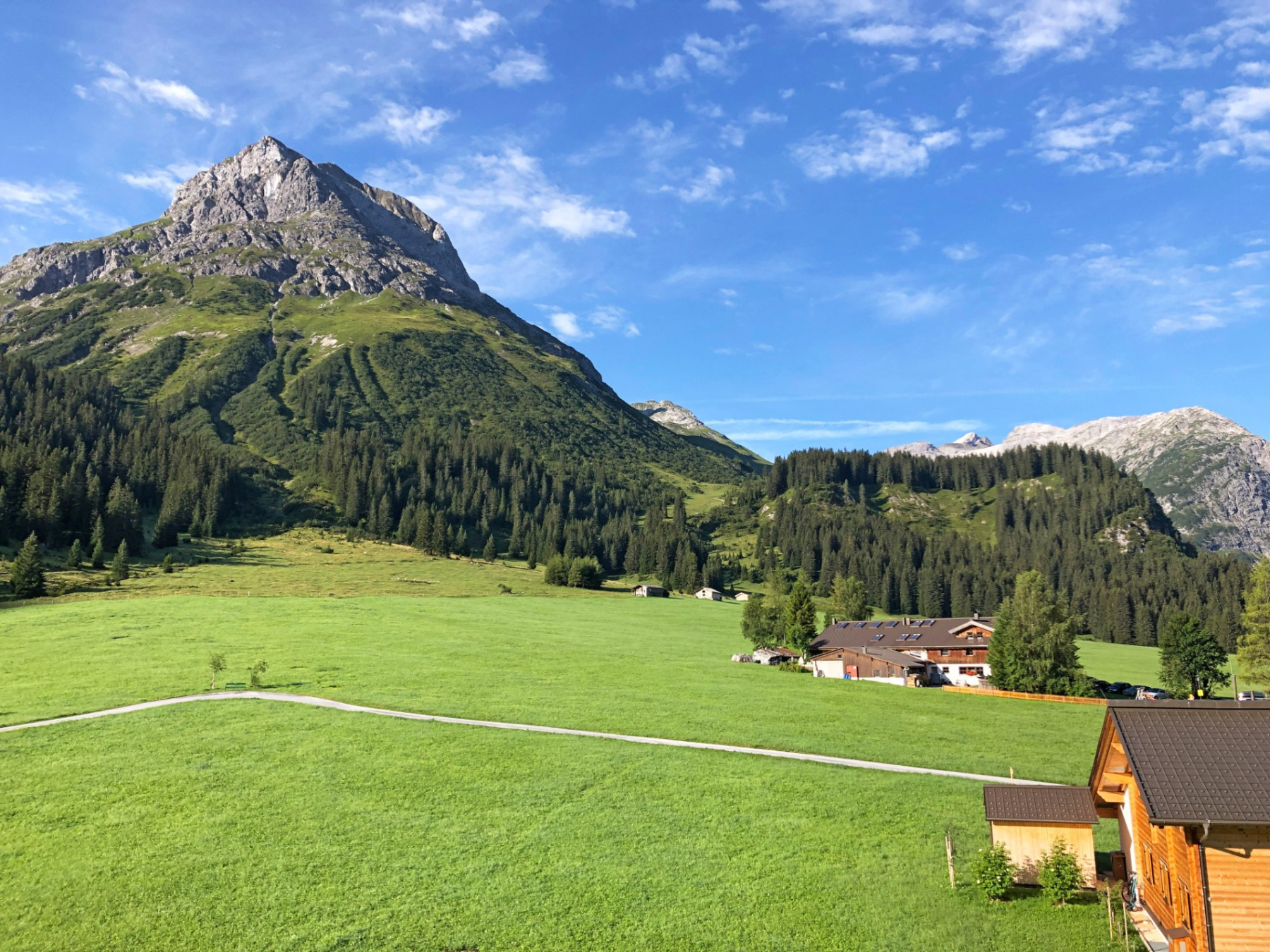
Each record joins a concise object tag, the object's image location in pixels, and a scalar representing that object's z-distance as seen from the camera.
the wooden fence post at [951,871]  25.20
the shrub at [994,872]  24.56
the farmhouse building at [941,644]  94.12
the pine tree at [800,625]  91.94
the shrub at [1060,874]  24.31
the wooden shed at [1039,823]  25.02
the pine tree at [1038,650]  76.56
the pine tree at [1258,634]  75.12
